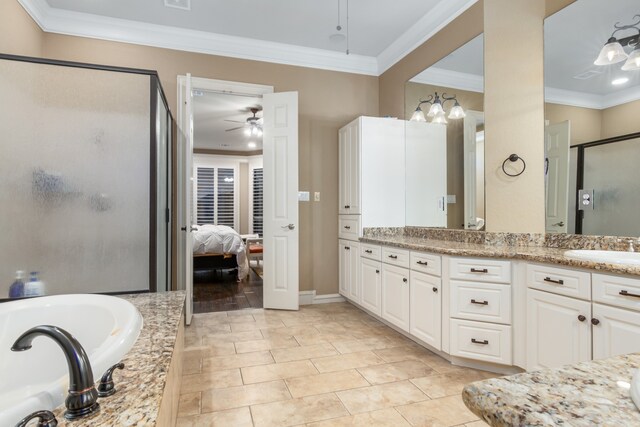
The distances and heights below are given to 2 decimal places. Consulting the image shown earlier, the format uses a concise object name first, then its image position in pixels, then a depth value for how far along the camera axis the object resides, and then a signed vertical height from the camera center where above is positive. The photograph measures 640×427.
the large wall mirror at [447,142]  2.85 +0.67
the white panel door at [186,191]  3.18 +0.20
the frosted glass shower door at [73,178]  1.93 +0.20
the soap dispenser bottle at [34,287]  1.94 -0.42
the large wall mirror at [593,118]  2.00 +0.60
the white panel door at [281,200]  3.67 +0.13
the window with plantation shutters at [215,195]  8.65 +0.45
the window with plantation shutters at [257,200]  8.84 +0.31
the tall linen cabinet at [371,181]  3.58 +0.34
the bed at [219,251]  5.34 -0.61
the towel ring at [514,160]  2.55 +0.39
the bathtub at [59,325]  1.30 -0.53
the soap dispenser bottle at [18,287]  1.93 -0.42
